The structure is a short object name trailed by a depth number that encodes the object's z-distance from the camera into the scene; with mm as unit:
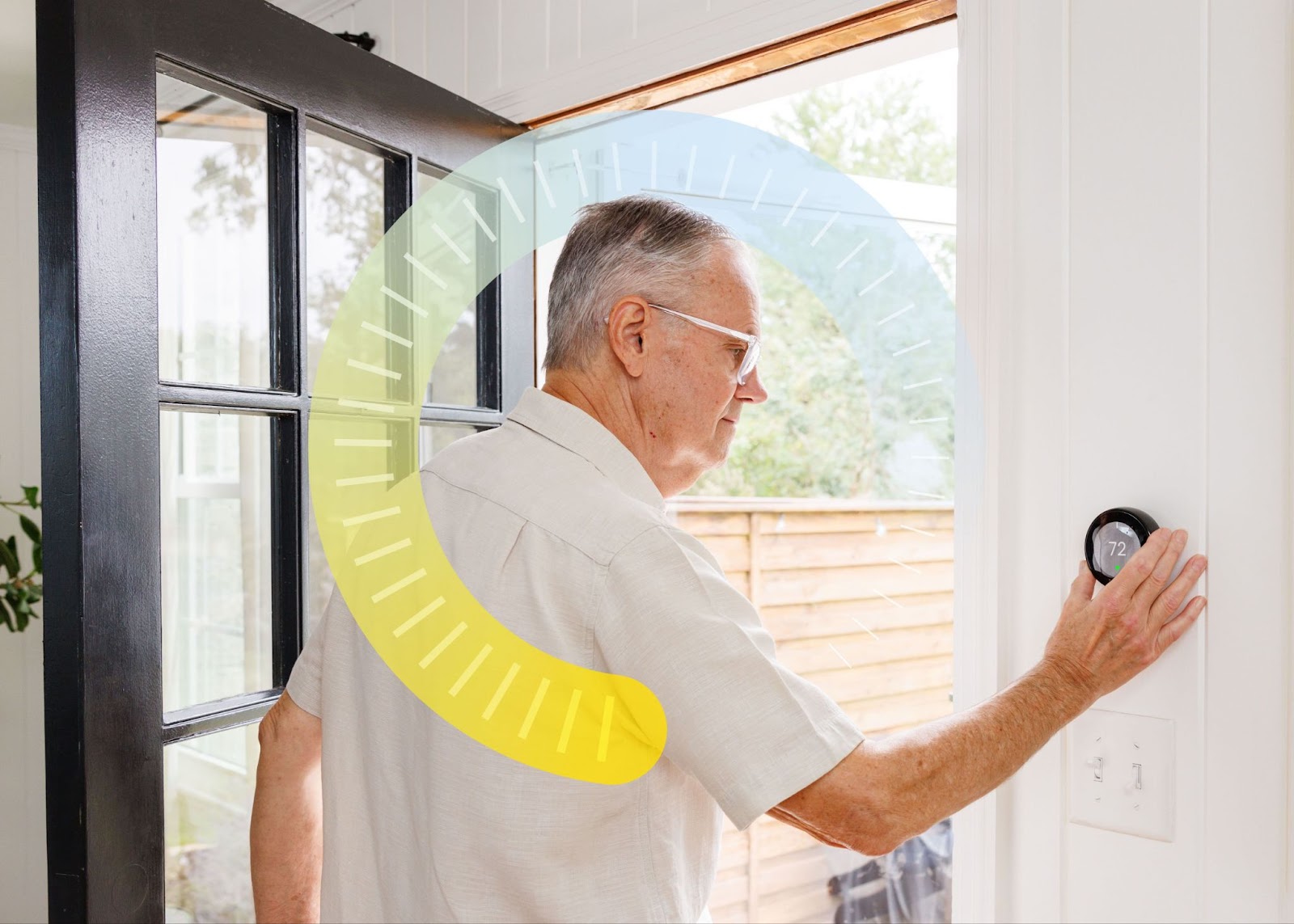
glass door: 939
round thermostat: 945
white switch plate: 960
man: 728
